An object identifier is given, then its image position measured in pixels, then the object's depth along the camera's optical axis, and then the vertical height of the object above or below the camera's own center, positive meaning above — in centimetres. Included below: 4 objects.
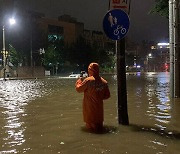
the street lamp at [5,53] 4852 +231
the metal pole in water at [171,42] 1452 +112
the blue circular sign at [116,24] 784 +101
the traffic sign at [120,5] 808 +148
